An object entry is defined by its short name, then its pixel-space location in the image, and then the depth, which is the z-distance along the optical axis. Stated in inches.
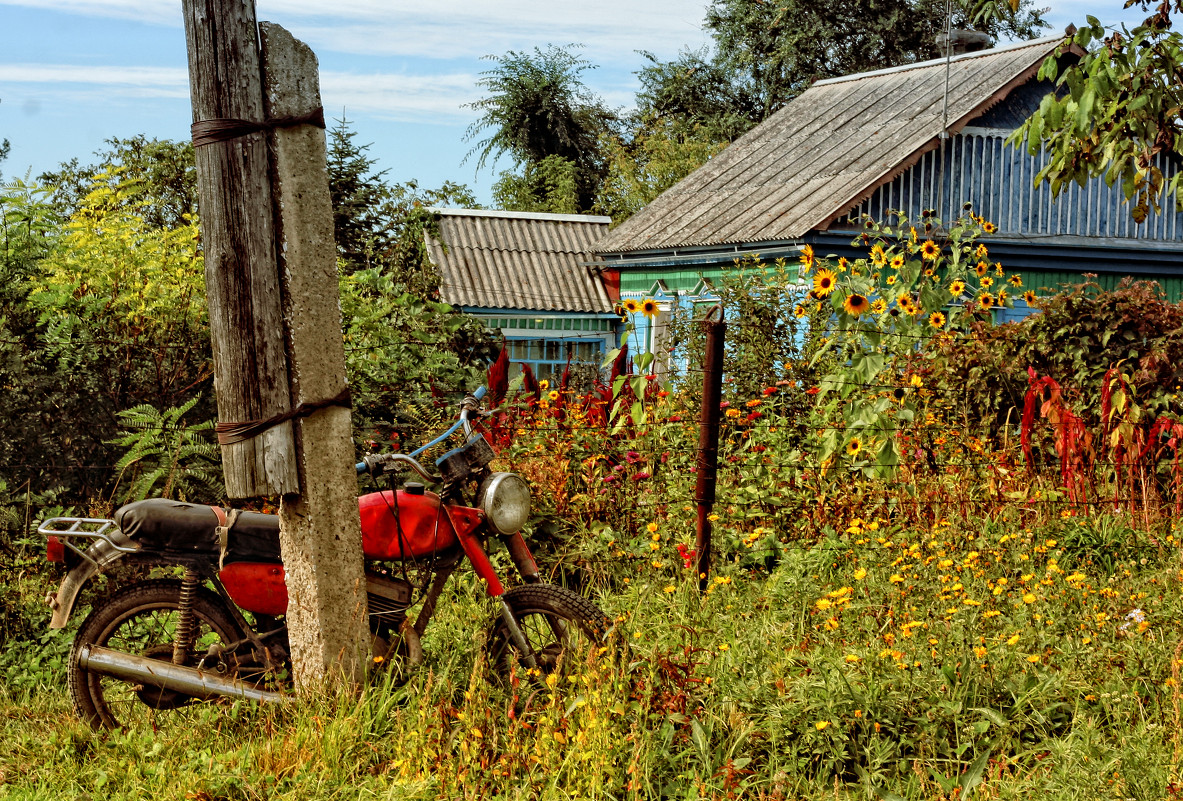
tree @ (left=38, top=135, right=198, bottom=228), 708.0
